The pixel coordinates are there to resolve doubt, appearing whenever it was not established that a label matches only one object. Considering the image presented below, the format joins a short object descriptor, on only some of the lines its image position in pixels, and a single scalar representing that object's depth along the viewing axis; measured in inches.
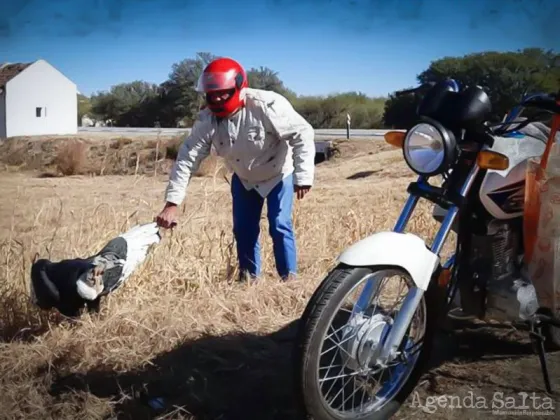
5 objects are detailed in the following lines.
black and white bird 155.6
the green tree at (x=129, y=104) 1517.0
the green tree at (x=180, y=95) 1220.3
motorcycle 110.7
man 184.2
